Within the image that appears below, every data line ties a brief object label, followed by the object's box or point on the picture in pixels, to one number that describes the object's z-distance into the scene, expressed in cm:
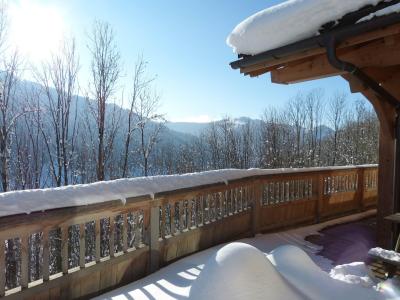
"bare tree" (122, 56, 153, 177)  1912
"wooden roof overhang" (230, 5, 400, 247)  376
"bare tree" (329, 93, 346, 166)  3954
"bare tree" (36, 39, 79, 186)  1501
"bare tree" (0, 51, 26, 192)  1289
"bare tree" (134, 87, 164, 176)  2129
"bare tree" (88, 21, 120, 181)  1642
